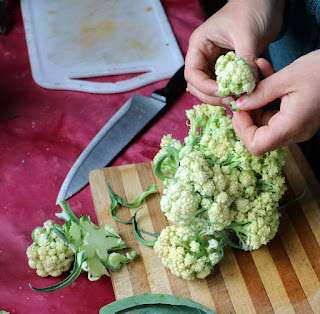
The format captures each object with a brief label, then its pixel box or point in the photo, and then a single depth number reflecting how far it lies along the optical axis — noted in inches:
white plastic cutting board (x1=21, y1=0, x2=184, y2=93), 75.2
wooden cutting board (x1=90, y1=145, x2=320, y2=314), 51.4
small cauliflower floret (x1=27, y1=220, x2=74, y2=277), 52.5
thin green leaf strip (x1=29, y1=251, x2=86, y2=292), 49.4
